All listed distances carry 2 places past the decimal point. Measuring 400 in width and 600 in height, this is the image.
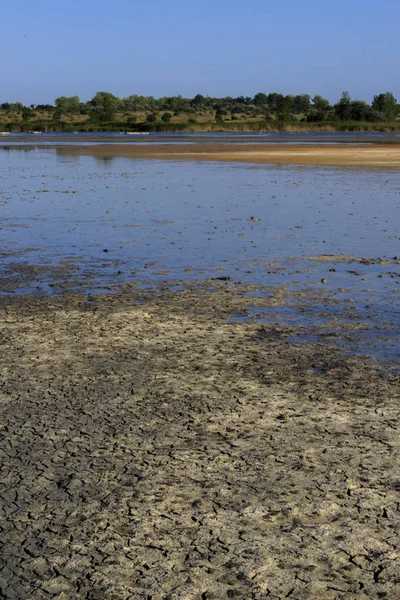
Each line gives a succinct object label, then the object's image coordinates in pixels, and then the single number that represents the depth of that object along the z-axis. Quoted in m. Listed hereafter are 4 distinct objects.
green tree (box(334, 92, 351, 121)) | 157.00
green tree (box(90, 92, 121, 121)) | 160.38
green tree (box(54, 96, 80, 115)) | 185.75
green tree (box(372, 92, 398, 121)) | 158.12
